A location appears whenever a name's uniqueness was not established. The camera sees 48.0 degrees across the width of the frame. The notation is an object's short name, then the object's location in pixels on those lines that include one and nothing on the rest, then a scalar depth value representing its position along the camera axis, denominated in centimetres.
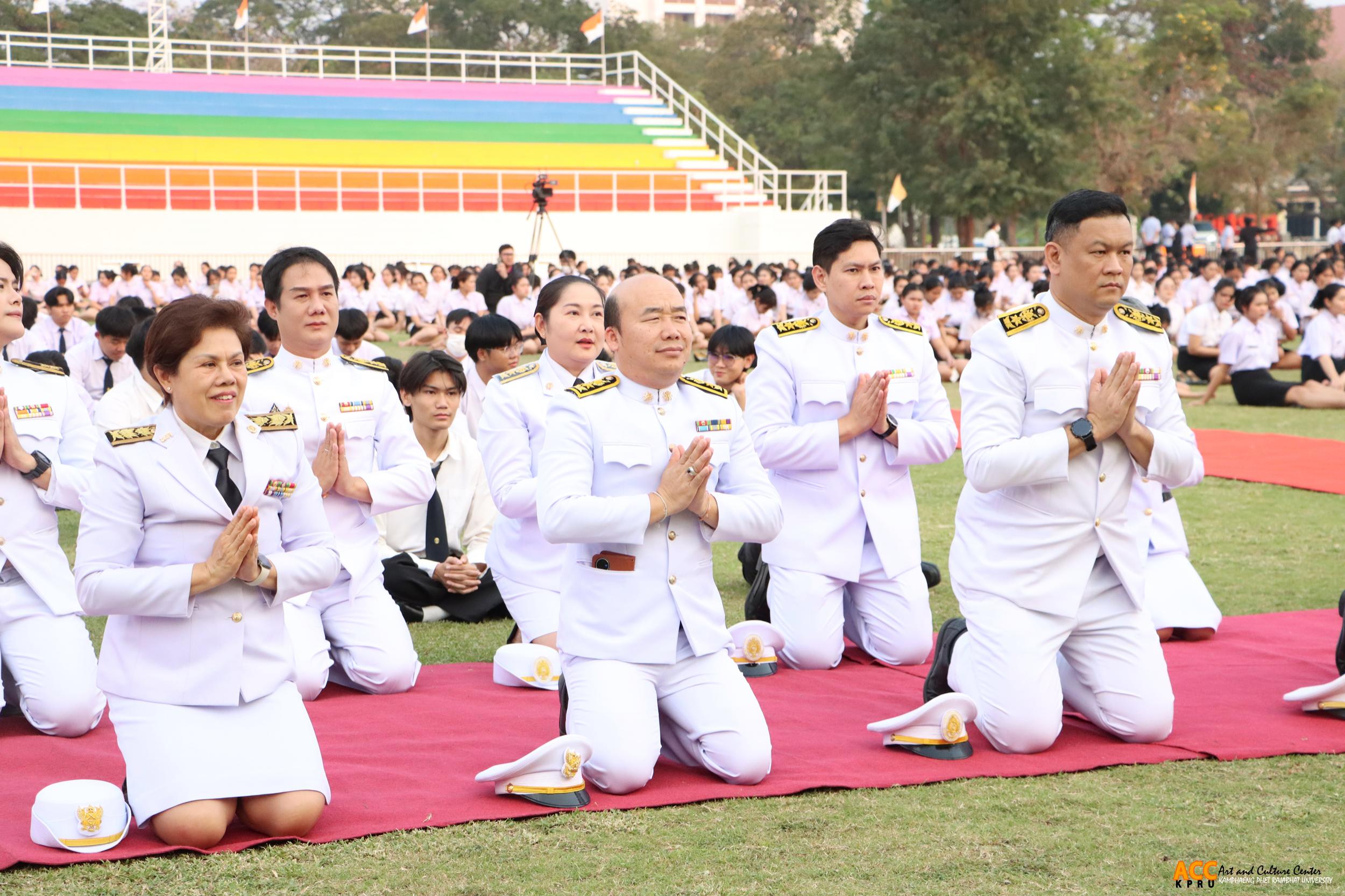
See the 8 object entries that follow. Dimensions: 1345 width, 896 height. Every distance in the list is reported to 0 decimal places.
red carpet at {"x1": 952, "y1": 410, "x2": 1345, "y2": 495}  971
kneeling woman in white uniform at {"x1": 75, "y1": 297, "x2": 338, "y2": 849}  372
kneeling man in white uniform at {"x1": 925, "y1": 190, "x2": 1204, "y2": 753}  446
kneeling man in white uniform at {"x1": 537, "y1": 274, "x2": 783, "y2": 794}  410
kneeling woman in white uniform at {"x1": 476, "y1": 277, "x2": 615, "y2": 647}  570
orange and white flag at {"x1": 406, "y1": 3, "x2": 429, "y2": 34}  4041
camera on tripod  2445
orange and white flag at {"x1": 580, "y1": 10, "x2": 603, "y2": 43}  4003
